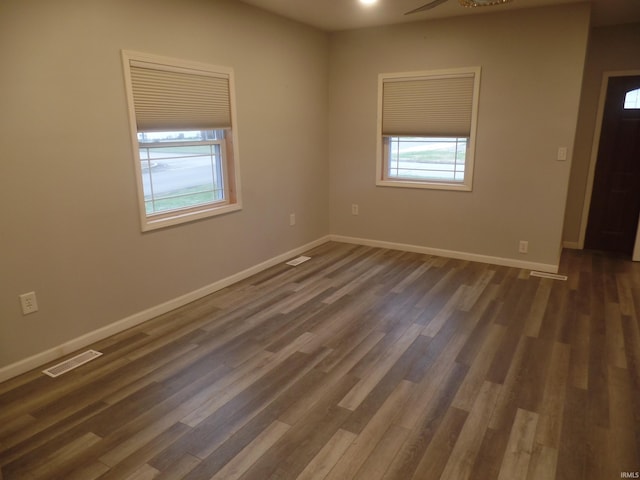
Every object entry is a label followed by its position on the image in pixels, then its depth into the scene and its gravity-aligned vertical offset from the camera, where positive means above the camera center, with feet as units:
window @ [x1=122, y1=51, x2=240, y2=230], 10.01 +0.28
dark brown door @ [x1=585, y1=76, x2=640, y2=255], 15.25 -1.18
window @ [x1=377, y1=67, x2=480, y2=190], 14.46 +0.65
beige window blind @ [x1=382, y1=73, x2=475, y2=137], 14.42 +1.43
